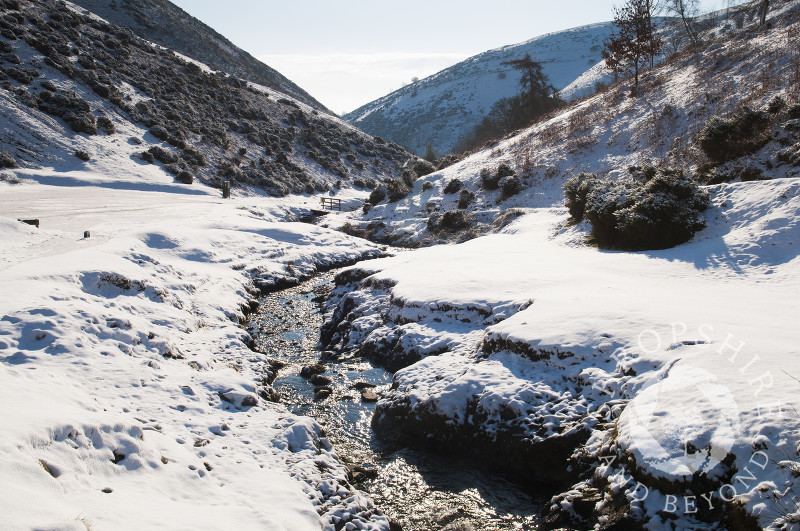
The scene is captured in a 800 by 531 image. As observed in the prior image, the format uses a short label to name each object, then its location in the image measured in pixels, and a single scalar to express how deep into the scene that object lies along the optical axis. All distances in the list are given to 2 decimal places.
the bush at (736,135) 17.25
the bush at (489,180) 30.12
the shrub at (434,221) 27.94
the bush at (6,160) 28.80
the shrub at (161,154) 39.34
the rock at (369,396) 10.51
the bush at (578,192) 19.06
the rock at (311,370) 11.88
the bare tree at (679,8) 42.69
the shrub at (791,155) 15.18
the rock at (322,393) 10.66
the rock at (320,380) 11.39
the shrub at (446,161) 41.03
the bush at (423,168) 40.62
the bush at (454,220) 27.19
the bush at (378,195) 36.78
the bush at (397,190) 35.34
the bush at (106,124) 38.38
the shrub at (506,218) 24.73
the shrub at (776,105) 17.77
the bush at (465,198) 30.03
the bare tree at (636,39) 30.44
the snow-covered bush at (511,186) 28.48
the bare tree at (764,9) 30.02
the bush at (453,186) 32.41
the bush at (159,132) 42.25
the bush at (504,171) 29.77
